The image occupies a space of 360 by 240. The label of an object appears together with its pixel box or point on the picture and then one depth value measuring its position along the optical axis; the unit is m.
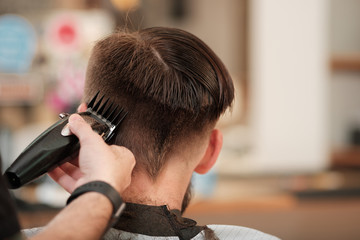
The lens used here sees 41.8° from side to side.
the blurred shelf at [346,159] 3.48
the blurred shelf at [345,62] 3.48
